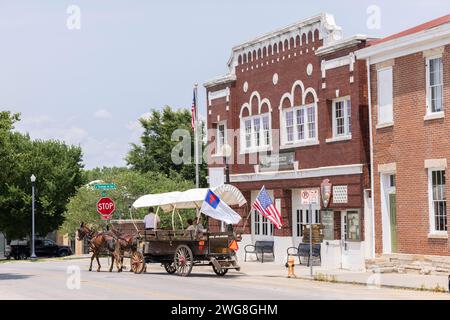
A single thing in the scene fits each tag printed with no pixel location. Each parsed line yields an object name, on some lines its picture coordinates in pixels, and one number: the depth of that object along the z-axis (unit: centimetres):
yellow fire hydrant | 2953
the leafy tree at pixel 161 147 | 7619
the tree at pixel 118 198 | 5681
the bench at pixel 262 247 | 3842
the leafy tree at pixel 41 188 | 6912
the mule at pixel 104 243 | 3312
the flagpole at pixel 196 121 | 4366
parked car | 6831
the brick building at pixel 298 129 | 3309
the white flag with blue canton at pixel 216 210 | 3062
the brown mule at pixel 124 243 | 3212
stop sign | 3619
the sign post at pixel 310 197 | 2855
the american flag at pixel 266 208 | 3362
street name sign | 3516
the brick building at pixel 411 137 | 2905
